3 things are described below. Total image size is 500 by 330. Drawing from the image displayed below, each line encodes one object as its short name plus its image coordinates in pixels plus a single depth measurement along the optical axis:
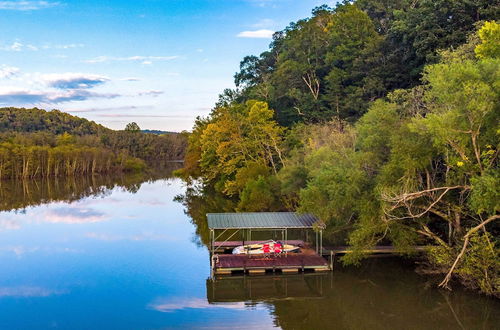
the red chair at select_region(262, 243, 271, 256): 24.48
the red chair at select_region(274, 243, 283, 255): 24.61
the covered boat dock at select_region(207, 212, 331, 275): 23.05
